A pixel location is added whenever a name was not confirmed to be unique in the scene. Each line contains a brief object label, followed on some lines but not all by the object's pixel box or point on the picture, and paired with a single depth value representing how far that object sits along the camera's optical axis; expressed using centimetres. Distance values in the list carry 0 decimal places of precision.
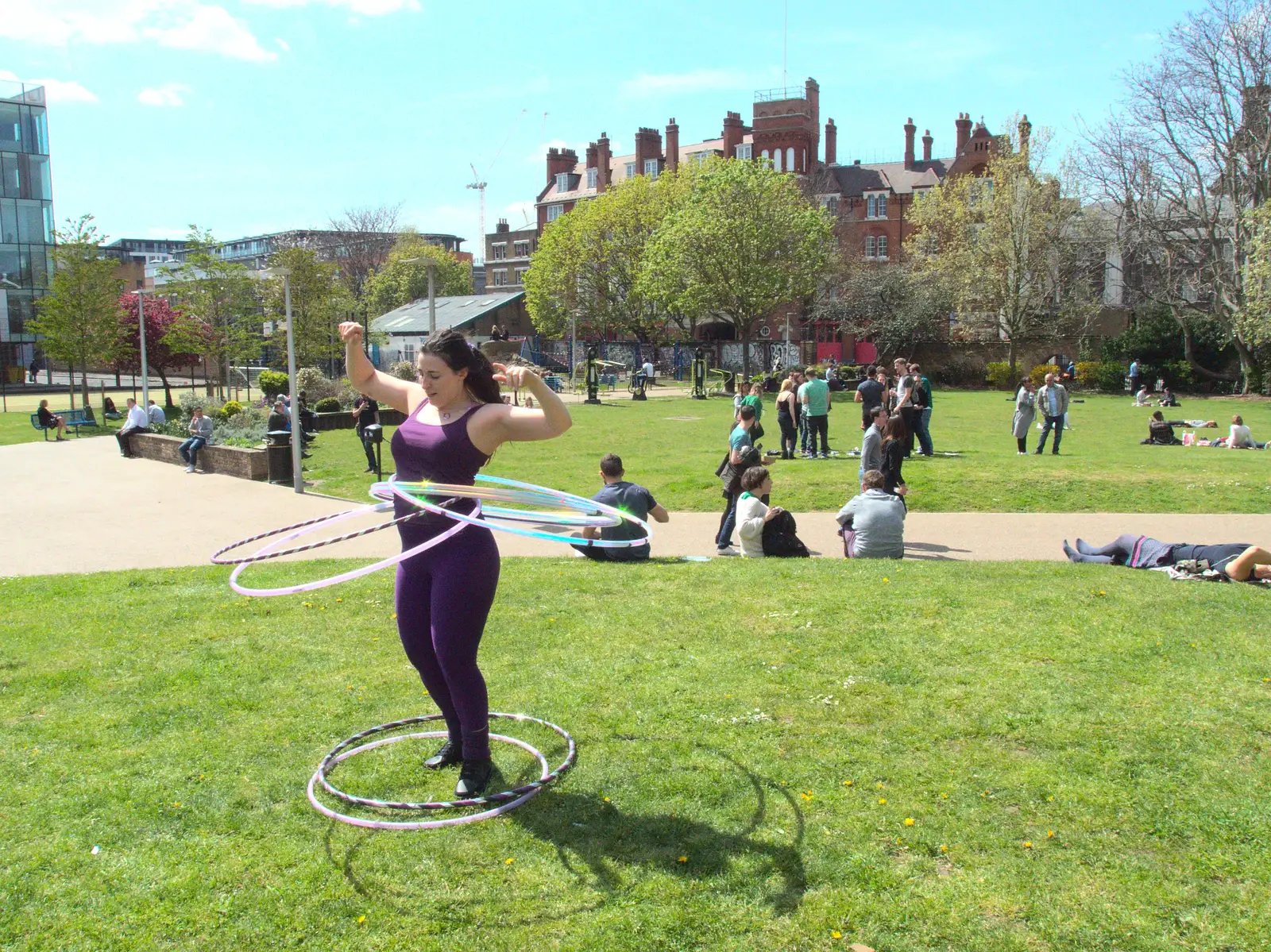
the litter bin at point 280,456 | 1898
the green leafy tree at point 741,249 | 4759
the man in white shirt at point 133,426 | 2516
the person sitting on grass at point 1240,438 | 2205
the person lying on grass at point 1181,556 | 888
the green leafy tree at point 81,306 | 3700
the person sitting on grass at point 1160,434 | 2320
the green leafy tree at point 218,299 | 3781
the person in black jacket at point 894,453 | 1244
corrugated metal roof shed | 6419
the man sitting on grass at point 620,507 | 959
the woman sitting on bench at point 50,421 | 3011
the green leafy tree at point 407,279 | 8156
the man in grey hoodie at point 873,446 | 1265
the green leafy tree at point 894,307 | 5562
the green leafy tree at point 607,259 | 6300
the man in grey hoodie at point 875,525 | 1048
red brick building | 7306
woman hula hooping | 454
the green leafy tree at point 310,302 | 4022
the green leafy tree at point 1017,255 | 5109
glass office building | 6278
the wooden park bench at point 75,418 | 3344
